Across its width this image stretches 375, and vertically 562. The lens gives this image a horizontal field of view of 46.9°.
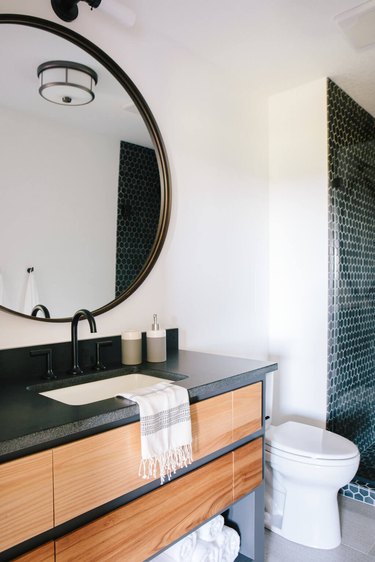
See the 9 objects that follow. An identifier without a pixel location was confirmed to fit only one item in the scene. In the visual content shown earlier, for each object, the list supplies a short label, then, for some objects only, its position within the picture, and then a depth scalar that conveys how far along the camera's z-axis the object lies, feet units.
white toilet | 6.53
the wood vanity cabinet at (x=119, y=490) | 3.19
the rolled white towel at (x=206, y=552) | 5.49
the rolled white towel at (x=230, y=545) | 5.70
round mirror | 5.14
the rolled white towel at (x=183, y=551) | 5.43
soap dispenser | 6.15
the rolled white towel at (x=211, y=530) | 5.70
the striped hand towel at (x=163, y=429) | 4.00
